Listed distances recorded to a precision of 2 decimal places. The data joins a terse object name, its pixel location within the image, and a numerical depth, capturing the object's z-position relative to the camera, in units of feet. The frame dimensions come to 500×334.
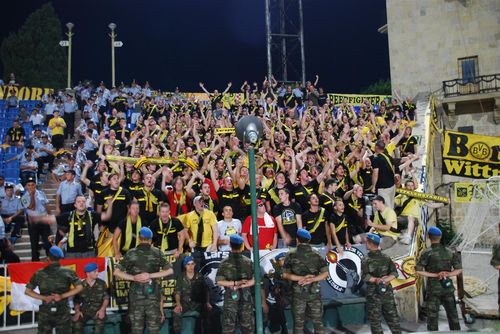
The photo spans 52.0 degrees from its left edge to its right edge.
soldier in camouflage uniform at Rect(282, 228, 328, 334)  28.04
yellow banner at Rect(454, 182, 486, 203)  56.84
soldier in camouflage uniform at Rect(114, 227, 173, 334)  26.78
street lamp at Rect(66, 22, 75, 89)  93.53
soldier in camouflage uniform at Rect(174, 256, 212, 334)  29.53
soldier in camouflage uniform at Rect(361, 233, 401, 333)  28.53
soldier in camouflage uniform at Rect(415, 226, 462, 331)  29.48
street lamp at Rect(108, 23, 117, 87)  100.94
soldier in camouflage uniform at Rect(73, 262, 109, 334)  27.45
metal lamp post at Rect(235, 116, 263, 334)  23.39
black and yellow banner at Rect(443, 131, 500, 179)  54.60
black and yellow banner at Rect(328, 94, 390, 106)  106.22
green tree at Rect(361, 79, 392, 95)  187.11
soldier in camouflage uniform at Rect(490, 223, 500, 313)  31.07
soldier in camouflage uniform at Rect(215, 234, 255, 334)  27.73
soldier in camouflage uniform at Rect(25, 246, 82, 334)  26.02
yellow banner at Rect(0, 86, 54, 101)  92.32
